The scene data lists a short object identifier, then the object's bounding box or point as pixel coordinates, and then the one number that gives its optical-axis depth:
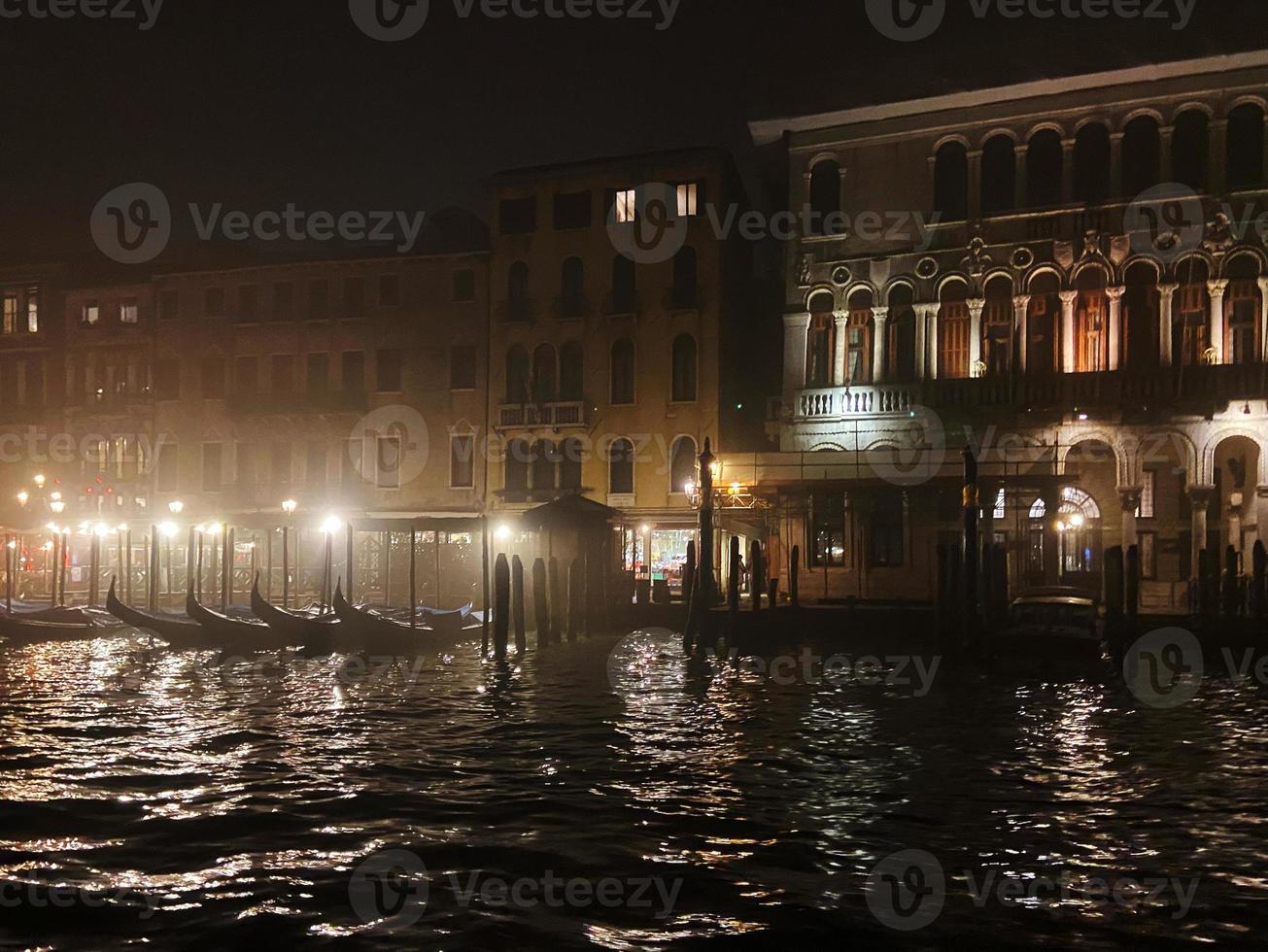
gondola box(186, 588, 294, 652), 25.02
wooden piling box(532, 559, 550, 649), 24.92
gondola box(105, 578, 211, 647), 25.55
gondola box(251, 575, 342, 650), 24.34
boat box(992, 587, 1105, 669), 21.45
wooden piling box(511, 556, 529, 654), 24.03
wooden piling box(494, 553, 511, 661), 22.78
